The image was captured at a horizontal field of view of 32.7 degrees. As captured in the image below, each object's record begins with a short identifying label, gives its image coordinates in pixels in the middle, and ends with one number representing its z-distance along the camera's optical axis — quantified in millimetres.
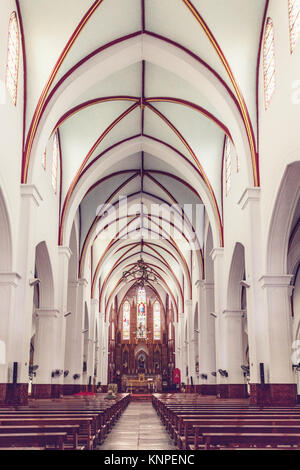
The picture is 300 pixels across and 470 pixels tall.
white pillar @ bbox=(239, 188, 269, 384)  15867
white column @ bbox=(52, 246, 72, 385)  22031
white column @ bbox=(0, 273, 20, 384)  14711
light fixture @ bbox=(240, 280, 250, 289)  16878
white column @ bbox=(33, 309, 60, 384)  20844
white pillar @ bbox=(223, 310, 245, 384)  21047
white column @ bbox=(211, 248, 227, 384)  22250
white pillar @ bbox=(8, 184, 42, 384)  15219
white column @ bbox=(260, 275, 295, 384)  14914
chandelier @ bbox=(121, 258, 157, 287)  35203
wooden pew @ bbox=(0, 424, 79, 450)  6523
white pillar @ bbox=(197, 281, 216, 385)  28078
